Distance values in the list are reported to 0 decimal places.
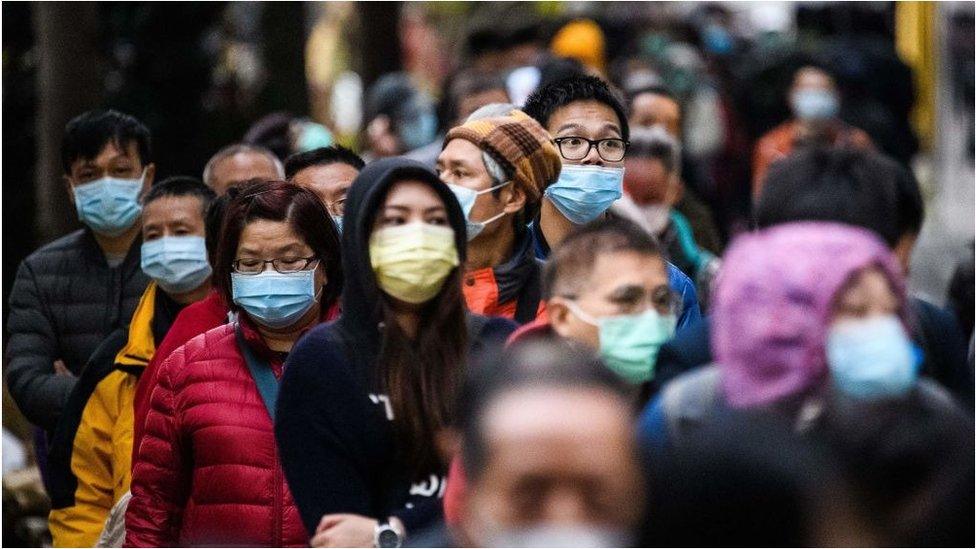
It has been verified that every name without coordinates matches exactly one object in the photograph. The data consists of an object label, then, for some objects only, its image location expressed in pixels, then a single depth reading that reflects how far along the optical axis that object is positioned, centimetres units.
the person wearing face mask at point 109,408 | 1491
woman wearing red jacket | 1212
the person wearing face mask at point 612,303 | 1031
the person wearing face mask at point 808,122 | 2648
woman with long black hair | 1030
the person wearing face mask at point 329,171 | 1509
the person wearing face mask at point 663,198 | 1952
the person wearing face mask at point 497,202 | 1284
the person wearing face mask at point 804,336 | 883
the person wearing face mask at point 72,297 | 1642
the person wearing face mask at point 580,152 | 1384
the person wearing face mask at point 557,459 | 850
